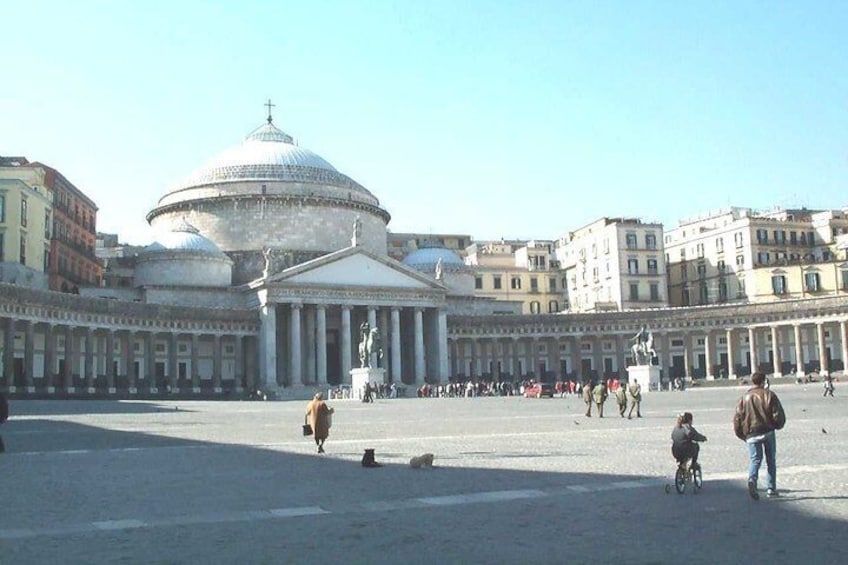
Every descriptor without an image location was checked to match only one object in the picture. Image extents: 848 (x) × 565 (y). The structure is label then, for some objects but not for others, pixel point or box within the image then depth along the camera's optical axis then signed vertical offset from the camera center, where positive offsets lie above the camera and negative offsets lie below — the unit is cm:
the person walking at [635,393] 3369 -87
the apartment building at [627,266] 10131 +1051
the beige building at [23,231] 6556 +1084
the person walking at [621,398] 3350 -102
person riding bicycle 1332 -104
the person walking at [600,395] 3406 -91
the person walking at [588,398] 3466 -101
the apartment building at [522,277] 11012 +1069
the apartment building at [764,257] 9394 +1060
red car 6750 -137
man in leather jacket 1275 -83
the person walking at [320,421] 2066 -88
